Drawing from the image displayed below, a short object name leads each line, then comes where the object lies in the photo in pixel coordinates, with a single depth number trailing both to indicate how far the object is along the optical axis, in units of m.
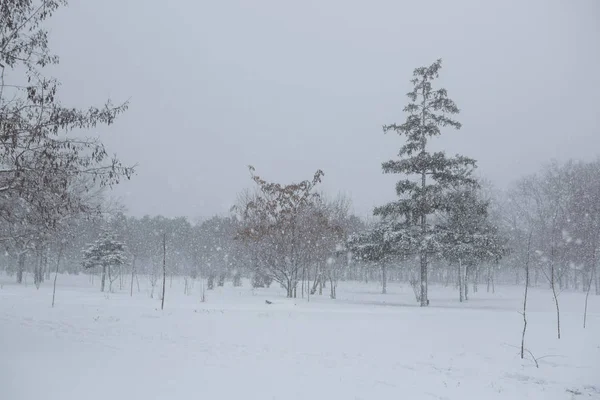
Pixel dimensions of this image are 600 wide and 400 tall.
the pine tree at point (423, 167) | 23.88
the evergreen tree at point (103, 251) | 40.09
